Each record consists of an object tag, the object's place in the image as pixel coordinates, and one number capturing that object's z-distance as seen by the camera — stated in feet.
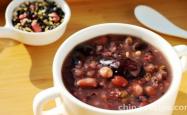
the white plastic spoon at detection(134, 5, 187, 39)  1.68
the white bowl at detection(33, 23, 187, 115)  1.16
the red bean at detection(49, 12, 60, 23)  1.68
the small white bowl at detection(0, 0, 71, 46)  1.61
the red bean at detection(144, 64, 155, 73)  1.26
